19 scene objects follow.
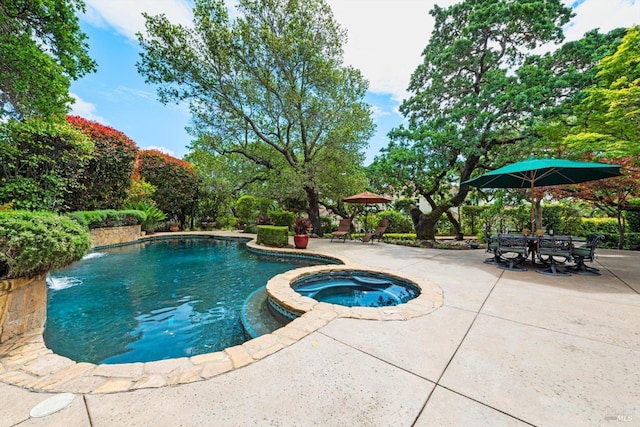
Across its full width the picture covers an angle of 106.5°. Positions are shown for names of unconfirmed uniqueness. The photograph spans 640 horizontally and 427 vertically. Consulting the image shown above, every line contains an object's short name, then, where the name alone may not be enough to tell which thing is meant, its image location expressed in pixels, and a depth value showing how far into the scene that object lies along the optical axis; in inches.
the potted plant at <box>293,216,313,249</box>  359.6
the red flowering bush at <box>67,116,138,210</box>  424.8
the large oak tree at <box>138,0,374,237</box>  373.7
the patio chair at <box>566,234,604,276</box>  195.6
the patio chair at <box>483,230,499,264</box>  238.4
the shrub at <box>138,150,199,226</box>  641.0
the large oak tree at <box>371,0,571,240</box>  320.5
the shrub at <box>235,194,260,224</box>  685.9
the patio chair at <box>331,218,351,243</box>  434.3
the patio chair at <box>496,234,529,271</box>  215.5
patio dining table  206.7
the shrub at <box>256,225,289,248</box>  380.5
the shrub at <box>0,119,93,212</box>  293.9
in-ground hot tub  178.1
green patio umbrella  192.2
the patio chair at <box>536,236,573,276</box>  200.2
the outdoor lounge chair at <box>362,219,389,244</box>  418.3
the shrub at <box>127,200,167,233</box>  557.0
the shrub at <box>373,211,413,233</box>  610.5
